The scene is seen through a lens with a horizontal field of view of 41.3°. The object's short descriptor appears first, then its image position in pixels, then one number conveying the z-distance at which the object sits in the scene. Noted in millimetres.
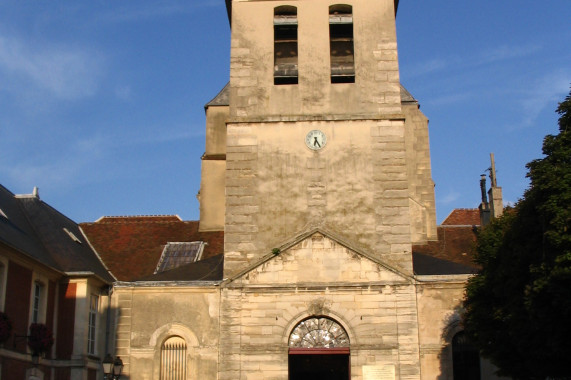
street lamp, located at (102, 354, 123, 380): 17953
